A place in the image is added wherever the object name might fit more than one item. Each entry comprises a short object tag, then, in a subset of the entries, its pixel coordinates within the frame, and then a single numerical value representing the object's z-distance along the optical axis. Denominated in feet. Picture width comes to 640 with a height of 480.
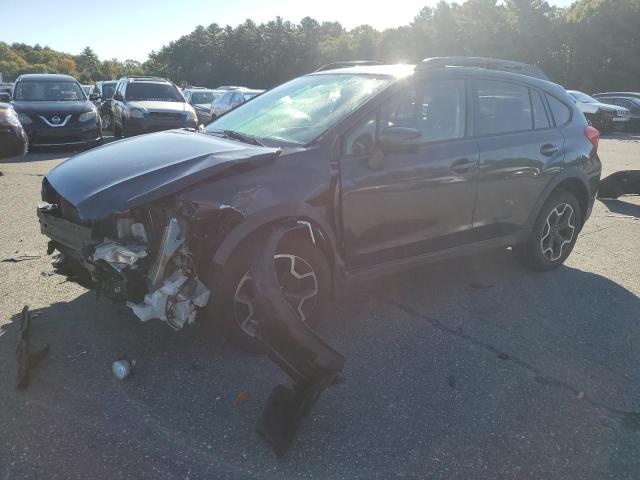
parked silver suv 41.86
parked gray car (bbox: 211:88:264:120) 59.93
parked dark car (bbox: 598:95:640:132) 72.33
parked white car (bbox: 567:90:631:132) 69.13
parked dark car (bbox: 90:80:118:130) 52.49
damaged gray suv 9.79
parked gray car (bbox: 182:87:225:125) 63.86
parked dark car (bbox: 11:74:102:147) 36.83
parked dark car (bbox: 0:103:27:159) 27.61
